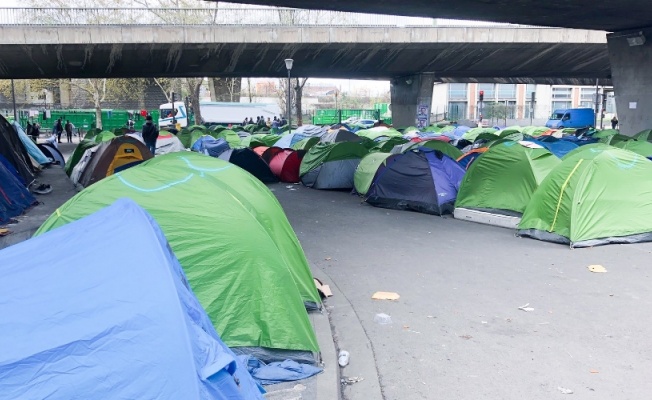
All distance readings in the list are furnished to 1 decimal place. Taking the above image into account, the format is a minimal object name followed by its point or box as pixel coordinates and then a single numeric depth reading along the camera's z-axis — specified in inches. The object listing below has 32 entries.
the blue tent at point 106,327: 106.3
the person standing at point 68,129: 1573.6
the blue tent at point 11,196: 457.1
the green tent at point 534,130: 1117.9
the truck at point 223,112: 2224.4
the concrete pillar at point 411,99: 1493.6
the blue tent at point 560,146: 660.1
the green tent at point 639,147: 576.1
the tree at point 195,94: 2098.9
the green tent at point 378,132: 1076.0
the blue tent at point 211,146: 824.9
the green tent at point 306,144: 812.1
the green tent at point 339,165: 667.4
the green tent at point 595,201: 381.7
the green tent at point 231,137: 1008.7
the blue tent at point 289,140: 967.0
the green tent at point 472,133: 1011.8
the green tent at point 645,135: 777.7
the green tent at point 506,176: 456.1
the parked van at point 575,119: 2081.9
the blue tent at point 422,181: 508.7
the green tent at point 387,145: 690.8
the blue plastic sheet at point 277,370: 188.3
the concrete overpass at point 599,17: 662.5
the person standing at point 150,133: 814.8
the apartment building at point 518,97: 3126.5
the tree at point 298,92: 2019.2
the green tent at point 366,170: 591.5
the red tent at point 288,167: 745.6
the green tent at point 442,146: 623.1
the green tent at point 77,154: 748.8
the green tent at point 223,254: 195.8
